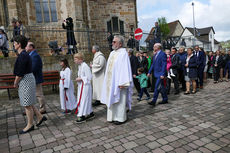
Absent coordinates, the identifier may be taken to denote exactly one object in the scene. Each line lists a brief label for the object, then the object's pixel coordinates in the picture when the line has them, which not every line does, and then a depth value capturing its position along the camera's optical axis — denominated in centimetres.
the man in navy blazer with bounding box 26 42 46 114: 559
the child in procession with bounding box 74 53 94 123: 485
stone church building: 1211
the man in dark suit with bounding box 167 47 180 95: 804
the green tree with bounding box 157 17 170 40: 5370
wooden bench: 834
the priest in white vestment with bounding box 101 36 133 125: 454
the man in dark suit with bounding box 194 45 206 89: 881
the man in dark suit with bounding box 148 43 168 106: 605
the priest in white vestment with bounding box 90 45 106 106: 616
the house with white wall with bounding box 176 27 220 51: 5197
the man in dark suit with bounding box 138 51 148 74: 866
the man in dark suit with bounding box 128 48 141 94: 796
